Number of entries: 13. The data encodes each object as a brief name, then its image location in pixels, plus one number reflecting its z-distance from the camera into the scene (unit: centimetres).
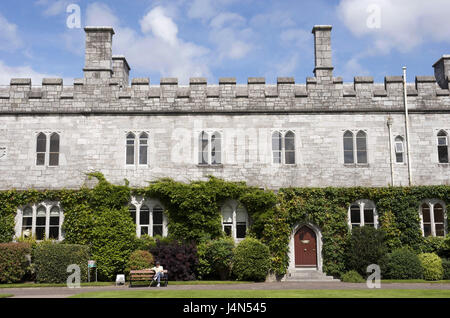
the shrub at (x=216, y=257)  1862
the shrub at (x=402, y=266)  1834
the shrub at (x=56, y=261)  1800
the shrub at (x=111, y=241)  1917
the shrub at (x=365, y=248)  1870
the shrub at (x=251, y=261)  1862
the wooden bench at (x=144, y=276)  1699
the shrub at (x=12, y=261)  1789
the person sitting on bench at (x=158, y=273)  1697
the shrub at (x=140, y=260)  1828
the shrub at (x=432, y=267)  1834
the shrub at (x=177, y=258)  1853
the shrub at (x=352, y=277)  1817
